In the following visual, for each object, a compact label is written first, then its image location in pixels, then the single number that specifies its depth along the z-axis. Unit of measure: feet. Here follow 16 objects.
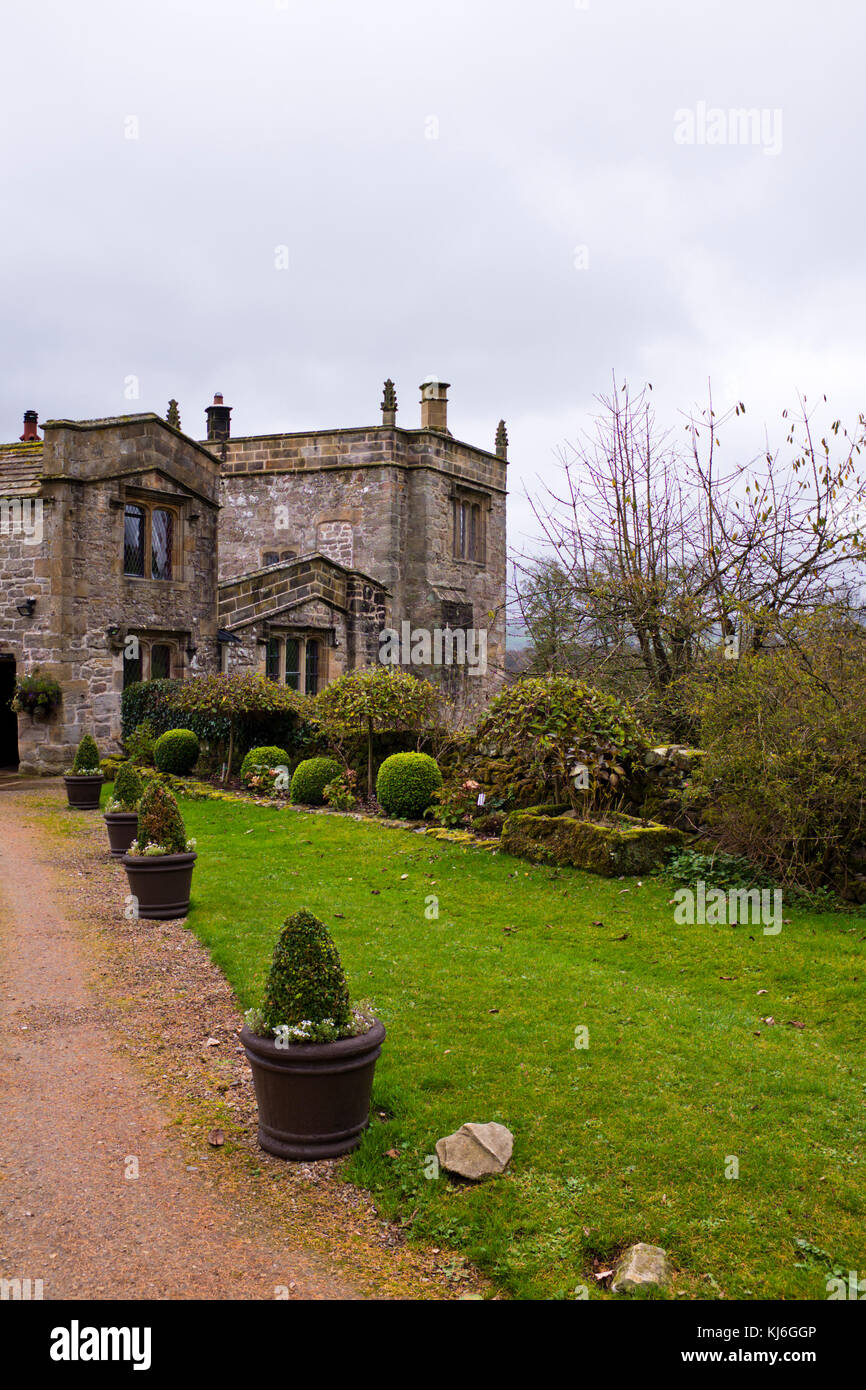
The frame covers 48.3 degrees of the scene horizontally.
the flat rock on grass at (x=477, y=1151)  15.87
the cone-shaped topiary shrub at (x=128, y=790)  40.29
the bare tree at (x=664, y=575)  40.11
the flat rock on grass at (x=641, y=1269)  13.07
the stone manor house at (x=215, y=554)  65.72
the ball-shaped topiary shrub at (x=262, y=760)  57.00
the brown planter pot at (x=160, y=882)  31.42
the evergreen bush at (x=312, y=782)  52.80
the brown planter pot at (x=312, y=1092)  16.42
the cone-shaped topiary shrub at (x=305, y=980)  16.75
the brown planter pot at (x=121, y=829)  40.05
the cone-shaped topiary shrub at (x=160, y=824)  32.01
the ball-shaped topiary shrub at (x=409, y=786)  47.01
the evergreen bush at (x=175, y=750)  60.18
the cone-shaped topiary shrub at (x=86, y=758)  52.95
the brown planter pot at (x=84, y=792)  53.06
